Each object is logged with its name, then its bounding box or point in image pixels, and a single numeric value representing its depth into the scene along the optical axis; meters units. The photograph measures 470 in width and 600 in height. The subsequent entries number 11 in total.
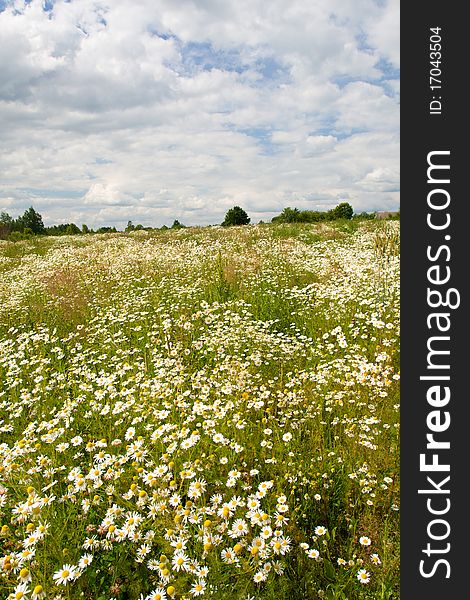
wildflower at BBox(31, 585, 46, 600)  2.00
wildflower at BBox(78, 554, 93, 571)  2.16
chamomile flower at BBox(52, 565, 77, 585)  2.08
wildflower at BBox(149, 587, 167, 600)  2.12
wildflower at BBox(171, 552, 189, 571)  2.16
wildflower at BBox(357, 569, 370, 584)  2.29
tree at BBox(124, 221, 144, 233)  36.11
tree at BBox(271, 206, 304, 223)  40.09
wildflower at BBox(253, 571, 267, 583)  2.17
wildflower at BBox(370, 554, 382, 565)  2.44
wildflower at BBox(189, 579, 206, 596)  2.05
